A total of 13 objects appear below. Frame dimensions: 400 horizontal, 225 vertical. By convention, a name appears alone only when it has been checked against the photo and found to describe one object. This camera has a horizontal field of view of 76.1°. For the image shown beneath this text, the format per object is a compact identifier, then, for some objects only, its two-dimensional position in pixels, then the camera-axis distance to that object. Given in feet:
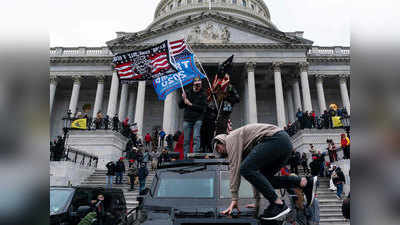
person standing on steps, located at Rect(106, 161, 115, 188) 44.93
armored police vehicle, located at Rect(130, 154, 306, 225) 10.38
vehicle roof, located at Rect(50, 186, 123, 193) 20.77
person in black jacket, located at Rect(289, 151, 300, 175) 49.26
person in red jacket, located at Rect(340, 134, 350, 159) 44.01
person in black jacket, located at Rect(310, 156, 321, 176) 44.27
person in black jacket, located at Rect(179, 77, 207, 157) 21.34
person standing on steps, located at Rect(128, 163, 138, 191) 42.68
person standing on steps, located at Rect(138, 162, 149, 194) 39.01
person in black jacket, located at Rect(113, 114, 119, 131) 78.07
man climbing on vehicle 9.15
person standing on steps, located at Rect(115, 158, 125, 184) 46.11
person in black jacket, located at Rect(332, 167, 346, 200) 36.91
